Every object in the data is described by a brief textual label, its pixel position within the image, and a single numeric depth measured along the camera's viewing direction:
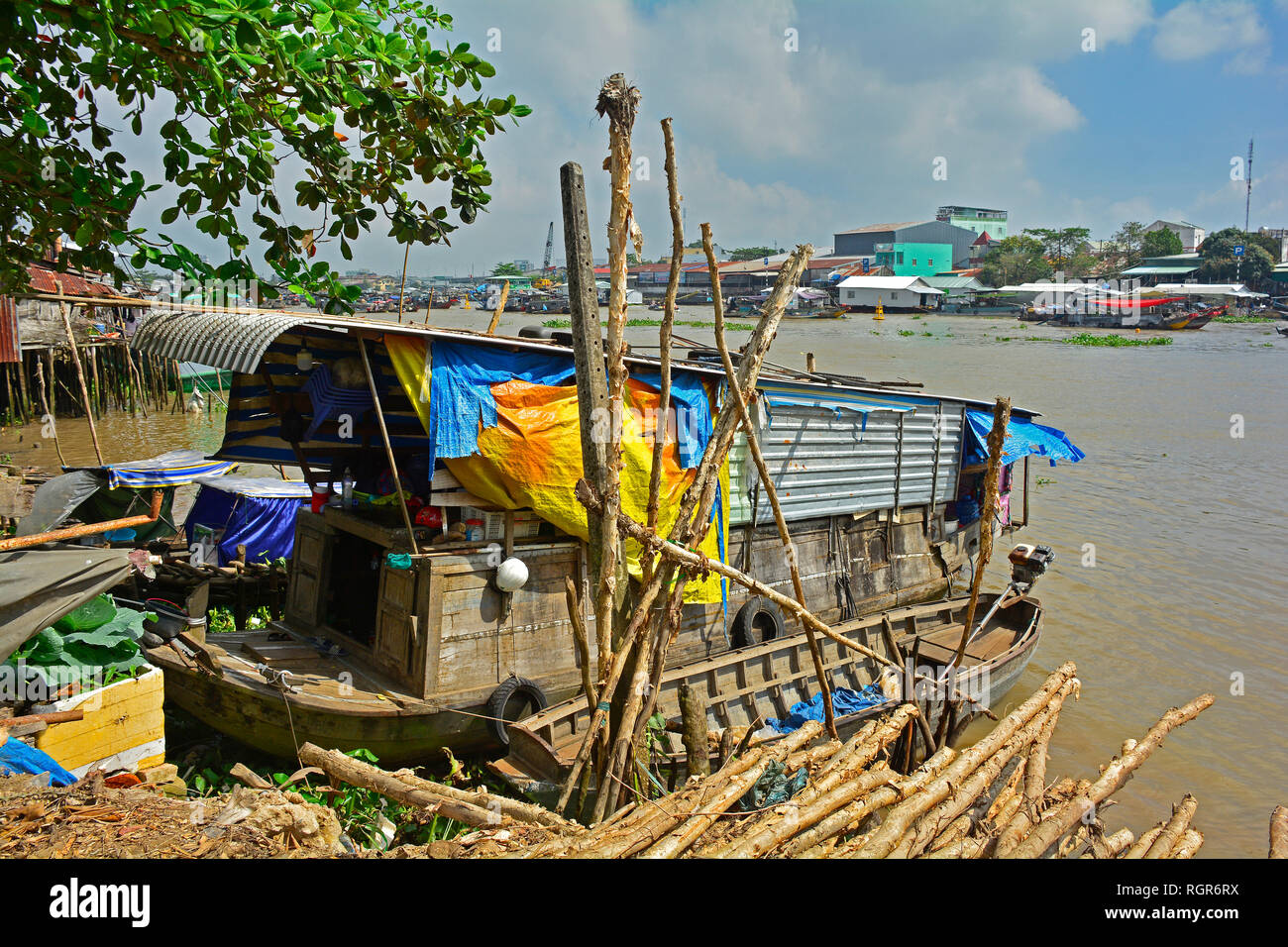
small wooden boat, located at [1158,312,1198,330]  47.53
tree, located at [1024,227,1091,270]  74.62
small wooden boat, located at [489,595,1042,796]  6.21
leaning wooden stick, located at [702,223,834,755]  4.11
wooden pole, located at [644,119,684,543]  3.83
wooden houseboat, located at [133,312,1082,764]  6.57
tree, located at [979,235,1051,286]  67.12
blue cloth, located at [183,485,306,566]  10.73
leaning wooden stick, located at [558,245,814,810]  3.93
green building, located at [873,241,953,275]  76.44
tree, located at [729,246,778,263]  103.69
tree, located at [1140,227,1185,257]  76.75
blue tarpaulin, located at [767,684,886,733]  7.81
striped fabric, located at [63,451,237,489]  10.51
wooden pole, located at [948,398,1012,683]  4.84
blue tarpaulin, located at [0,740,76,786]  4.56
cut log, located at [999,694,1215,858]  3.56
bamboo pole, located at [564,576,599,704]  3.91
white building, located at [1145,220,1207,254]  91.06
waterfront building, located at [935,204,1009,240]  88.25
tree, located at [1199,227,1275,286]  64.25
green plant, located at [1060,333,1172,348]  40.56
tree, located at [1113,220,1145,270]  80.53
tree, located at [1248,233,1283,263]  67.62
